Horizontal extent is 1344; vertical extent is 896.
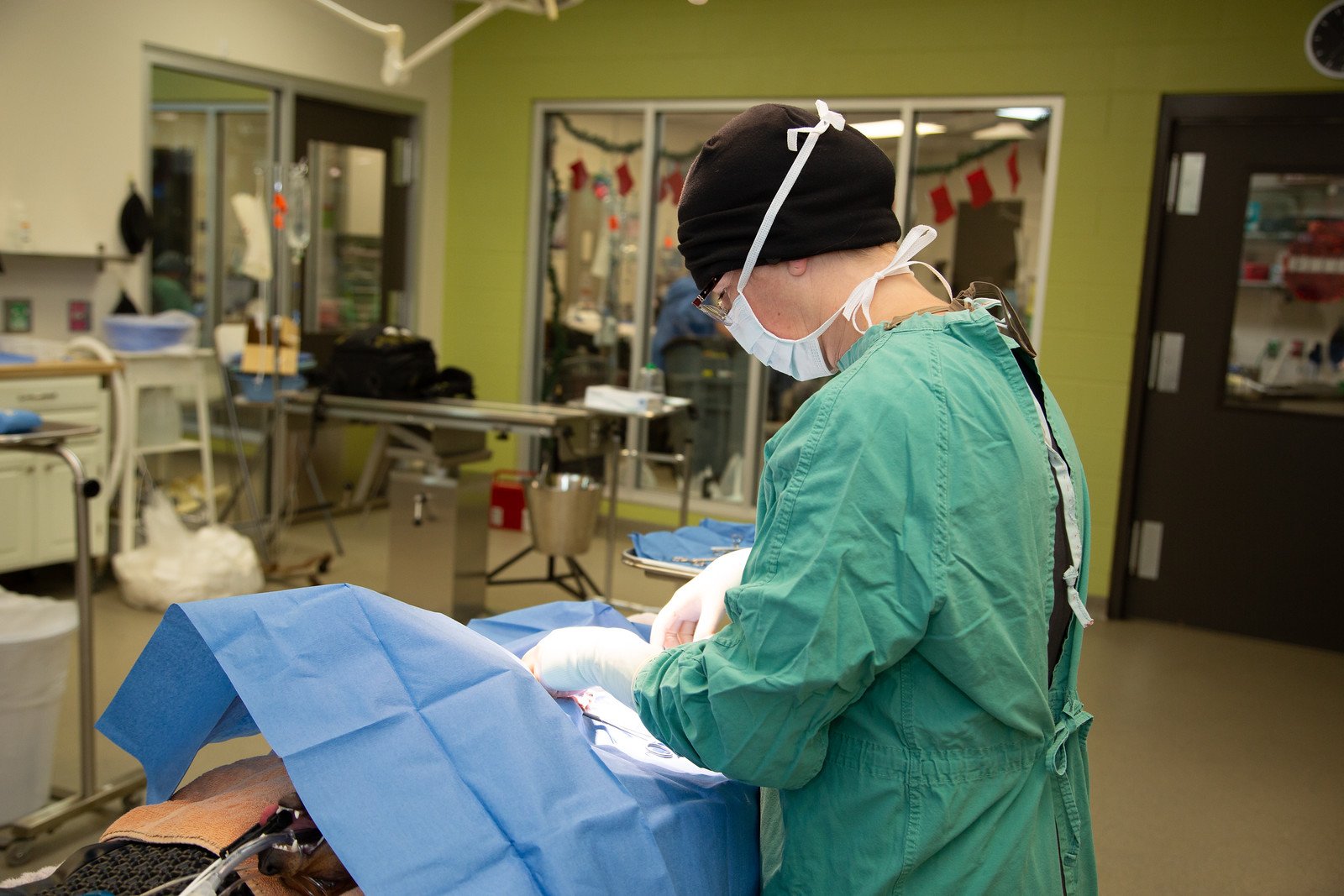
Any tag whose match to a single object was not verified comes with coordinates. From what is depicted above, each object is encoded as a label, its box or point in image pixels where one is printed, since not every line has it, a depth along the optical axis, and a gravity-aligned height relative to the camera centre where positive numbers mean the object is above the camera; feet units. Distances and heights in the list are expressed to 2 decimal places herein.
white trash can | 8.04 -3.02
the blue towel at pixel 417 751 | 3.41 -1.50
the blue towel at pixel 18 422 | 8.17 -1.12
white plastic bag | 13.93 -3.53
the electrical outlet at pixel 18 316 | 14.37 -0.64
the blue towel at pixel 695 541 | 7.77 -1.61
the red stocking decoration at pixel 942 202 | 17.24 +1.85
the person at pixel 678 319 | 18.99 -0.17
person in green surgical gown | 3.19 -0.74
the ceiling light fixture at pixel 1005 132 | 16.60 +2.88
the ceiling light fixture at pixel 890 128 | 17.19 +2.94
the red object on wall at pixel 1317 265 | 14.78 +1.12
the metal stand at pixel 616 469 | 14.19 -2.11
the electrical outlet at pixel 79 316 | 15.05 -0.62
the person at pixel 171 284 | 16.48 -0.13
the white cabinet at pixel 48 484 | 13.32 -2.59
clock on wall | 14.35 +3.88
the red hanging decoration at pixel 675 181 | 18.99 +2.10
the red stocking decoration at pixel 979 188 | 16.97 +2.08
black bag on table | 14.24 -0.96
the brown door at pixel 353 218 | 18.88 +1.18
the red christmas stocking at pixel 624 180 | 19.45 +2.12
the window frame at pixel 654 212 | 16.39 +1.58
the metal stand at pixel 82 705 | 8.27 -3.28
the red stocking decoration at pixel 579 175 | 19.83 +2.20
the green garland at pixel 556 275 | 19.42 +0.44
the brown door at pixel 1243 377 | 14.92 -0.41
